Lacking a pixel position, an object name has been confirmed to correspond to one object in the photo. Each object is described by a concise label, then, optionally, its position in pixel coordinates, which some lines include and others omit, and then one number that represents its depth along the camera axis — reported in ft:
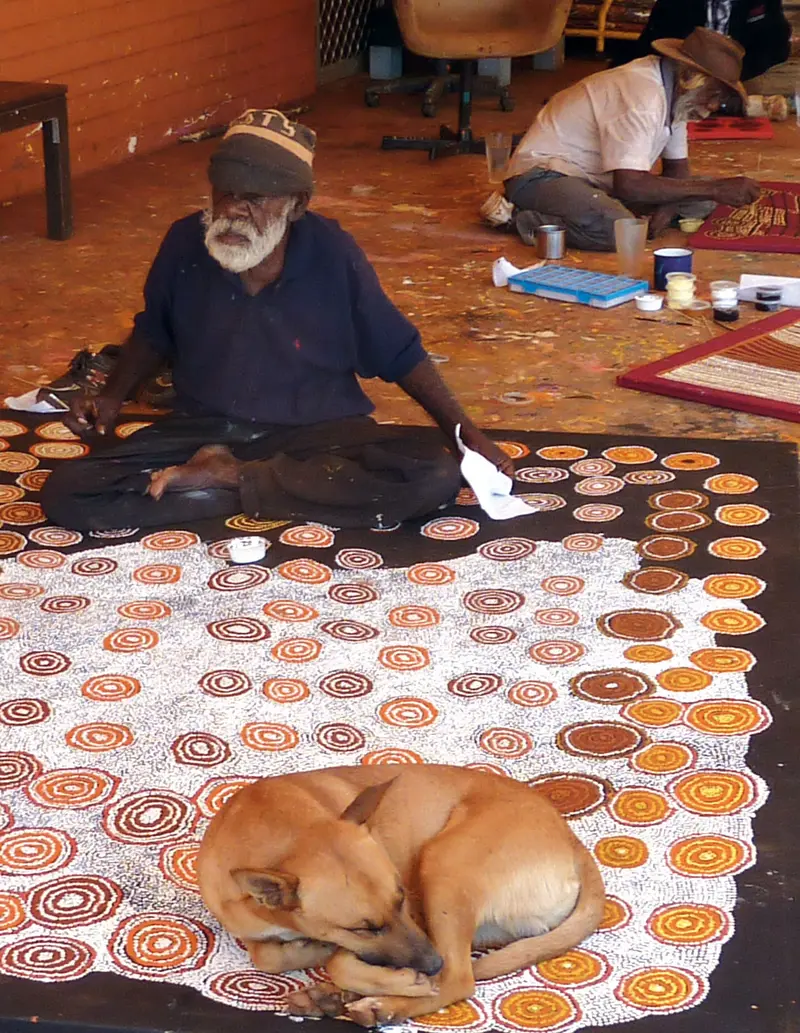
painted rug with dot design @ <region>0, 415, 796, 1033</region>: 7.18
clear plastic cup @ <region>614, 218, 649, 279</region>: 18.90
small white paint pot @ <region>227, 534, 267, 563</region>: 11.43
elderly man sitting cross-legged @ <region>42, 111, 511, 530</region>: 11.75
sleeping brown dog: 6.02
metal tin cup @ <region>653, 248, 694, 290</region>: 18.52
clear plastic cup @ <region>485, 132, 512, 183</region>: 22.68
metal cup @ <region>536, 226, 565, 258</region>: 19.90
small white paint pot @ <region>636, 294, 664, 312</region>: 17.90
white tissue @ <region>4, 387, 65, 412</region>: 14.78
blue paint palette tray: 18.17
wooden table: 19.54
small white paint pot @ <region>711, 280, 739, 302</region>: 17.34
